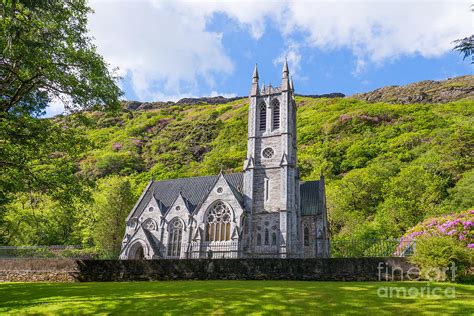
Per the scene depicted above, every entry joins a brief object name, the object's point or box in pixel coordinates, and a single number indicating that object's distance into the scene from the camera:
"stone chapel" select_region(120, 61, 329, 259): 38.44
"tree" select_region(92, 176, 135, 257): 47.97
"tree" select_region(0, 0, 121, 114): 13.65
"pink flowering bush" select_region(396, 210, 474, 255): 18.27
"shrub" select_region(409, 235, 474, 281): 15.27
